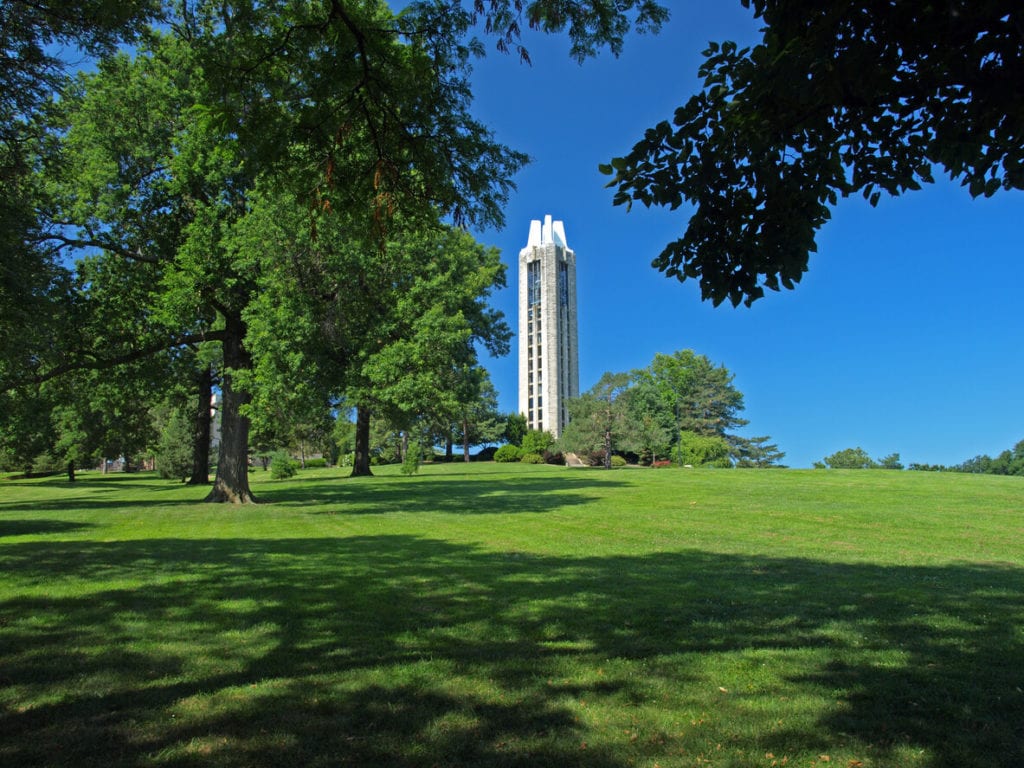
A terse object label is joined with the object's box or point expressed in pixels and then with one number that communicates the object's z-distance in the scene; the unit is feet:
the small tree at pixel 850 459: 167.94
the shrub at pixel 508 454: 196.13
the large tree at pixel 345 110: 20.24
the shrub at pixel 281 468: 134.82
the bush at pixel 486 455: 223.36
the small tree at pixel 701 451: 180.96
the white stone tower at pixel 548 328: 398.42
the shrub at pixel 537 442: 197.83
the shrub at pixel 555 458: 184.68
